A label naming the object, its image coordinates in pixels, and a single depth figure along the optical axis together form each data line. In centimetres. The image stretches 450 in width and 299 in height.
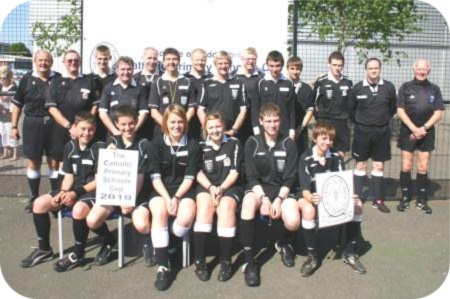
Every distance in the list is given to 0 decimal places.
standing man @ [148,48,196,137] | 521
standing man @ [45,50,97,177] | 534
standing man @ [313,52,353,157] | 576
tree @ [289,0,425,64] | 928
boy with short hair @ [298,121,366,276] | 416
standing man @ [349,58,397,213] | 585
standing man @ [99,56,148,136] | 519
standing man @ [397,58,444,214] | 596
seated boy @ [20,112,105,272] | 421
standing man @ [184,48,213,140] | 539
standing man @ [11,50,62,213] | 555
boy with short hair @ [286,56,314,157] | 570
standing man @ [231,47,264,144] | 552
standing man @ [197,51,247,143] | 529
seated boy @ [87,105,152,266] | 417
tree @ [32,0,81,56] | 956
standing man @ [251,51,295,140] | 535
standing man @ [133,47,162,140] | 541
